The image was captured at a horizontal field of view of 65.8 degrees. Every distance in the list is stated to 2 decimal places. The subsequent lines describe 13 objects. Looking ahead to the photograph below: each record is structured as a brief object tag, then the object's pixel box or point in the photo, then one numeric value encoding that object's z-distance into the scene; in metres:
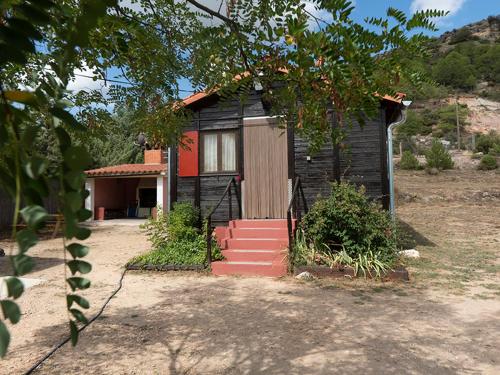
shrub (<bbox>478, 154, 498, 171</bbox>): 22.27
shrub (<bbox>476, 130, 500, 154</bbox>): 27.30
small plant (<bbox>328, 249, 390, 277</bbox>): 6.57
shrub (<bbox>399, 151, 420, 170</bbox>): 23.64
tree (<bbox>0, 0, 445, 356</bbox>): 0.67
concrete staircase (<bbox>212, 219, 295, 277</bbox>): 7.05
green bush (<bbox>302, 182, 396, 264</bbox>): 7.04
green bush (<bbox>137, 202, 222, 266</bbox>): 7.60
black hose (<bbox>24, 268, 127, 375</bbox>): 3.18
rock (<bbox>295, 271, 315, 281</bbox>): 6.59
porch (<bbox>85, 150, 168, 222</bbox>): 17.67
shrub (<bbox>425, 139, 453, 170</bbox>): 22.56
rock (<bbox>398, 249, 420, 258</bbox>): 8.14
